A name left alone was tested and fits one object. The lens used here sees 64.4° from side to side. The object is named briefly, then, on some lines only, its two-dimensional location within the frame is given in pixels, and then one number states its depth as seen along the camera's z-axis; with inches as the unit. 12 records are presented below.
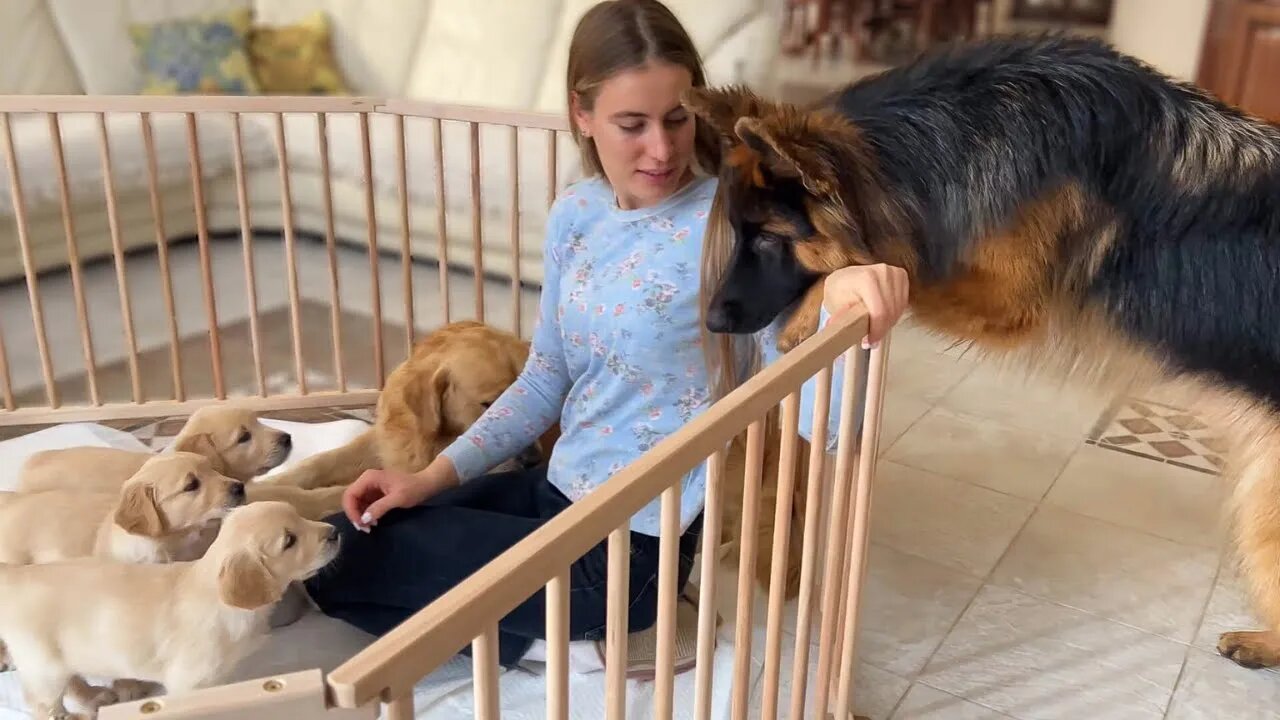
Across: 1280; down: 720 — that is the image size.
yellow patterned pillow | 143.9
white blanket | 54.2
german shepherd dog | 44.8
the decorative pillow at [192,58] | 138.5
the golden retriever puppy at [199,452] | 60.9
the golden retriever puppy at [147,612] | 46.2
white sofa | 118.0
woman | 49.7
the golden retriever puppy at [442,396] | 67.6
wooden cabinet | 143.9
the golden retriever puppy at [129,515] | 51.7
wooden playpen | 21.7
